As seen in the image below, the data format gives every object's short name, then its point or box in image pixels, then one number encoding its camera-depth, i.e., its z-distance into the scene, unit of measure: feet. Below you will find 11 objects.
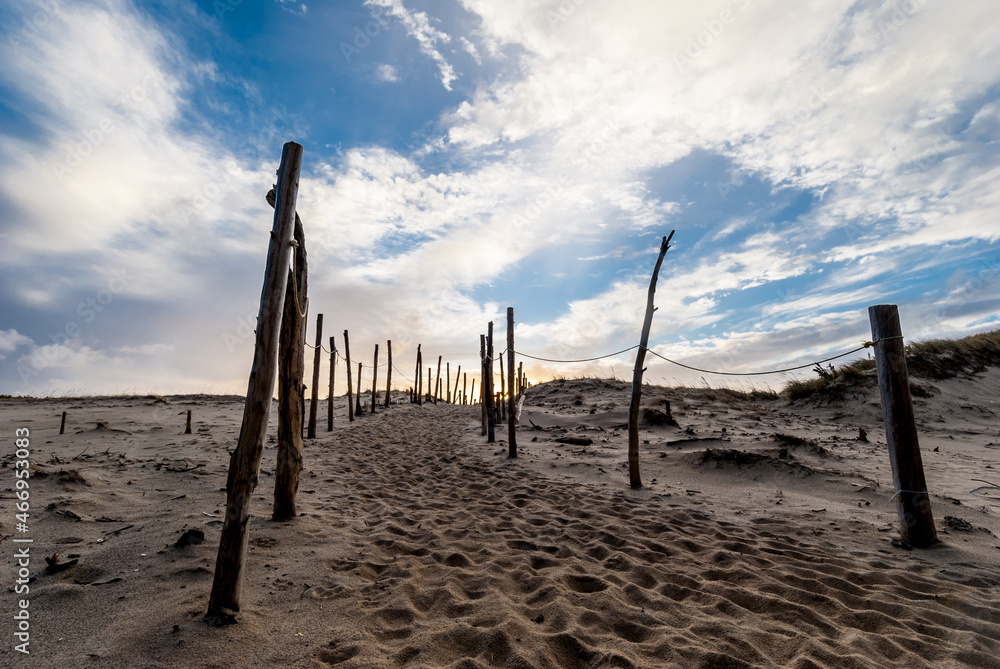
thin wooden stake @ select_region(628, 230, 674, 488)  20.86
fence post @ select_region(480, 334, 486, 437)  42.11
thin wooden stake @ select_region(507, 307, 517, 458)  29.87
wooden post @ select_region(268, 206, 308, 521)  15.43
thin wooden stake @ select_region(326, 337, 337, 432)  42.58
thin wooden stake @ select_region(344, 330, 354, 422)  51.49
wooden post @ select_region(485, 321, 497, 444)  37.67
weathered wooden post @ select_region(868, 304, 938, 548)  13.01
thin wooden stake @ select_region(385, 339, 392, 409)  67.15
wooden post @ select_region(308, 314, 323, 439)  35.69
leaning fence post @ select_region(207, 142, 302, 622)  8.90
